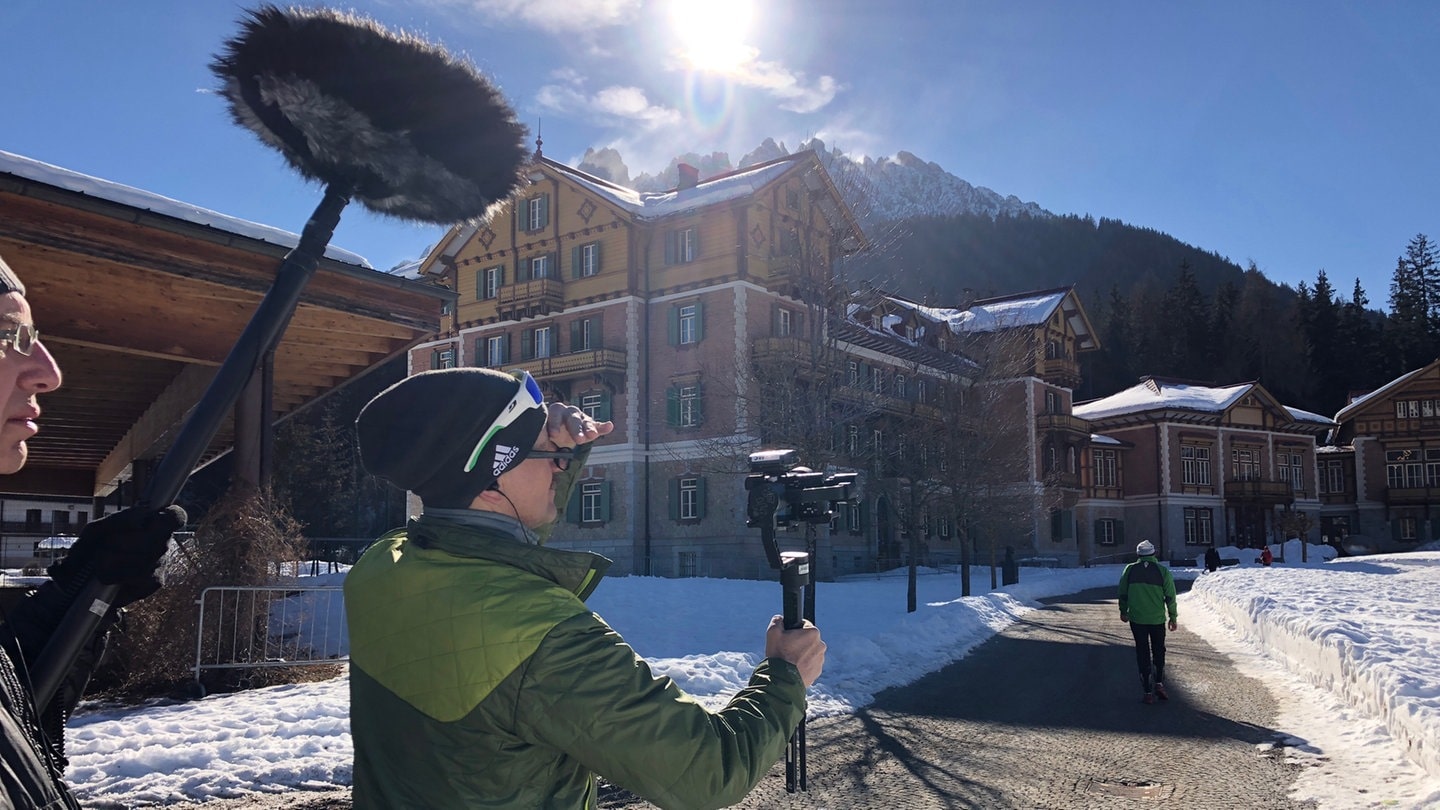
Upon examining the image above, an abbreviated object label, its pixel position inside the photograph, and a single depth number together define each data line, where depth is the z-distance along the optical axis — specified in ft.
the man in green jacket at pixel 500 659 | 6.02
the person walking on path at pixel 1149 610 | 38.65
